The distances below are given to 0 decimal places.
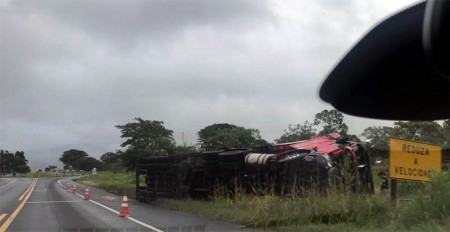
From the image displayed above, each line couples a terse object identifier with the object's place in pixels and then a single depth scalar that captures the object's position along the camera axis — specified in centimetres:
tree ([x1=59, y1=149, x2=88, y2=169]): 16275
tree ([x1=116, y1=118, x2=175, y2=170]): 4757
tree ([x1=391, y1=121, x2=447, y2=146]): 1183
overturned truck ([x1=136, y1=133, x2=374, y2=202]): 1630
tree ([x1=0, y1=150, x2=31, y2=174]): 14075
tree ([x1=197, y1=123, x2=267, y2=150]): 4103
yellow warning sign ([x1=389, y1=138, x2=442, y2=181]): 1197
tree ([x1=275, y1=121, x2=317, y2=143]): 3080
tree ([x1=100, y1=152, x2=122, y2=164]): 5747
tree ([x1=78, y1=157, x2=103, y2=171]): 15962
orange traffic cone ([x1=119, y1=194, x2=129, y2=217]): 1891
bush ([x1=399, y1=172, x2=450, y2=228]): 1080
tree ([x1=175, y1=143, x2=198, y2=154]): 4126
